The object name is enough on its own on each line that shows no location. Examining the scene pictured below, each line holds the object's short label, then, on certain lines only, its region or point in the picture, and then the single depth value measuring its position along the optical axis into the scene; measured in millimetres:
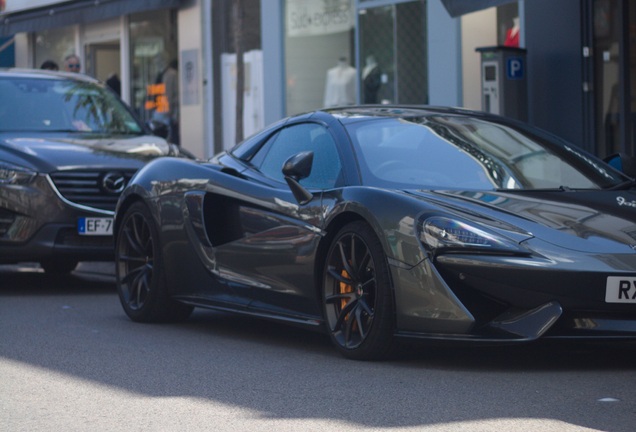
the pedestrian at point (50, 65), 18891
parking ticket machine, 14508
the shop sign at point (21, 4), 28319
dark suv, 10125
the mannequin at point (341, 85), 18766
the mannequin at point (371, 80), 17922
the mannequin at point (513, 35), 15266
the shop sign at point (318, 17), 18828
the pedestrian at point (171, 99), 23281
